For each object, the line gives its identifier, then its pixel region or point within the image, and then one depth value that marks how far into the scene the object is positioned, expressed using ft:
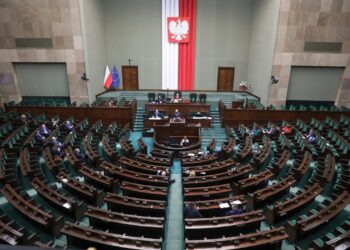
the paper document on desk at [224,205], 18.97
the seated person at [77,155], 29.51
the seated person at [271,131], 39.42
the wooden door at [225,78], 65.10
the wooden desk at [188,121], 45.47
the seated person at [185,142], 38.06
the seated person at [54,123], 39.68
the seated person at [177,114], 45.88
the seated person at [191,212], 18.01
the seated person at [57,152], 29.90
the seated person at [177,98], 51.83
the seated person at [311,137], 34.55
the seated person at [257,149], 32.49
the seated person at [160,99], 51.69
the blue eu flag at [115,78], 56.97
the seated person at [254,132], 39.40
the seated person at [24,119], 39.83
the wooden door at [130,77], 65.10
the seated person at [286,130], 39.19
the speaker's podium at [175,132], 41.34
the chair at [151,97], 53.98
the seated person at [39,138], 33.30
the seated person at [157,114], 46.75
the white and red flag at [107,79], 51.87
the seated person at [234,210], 19.06
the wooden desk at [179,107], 49.42
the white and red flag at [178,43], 60.18
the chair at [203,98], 53.78
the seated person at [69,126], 38.73
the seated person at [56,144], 31.30
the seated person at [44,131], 35.32
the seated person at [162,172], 25.59
